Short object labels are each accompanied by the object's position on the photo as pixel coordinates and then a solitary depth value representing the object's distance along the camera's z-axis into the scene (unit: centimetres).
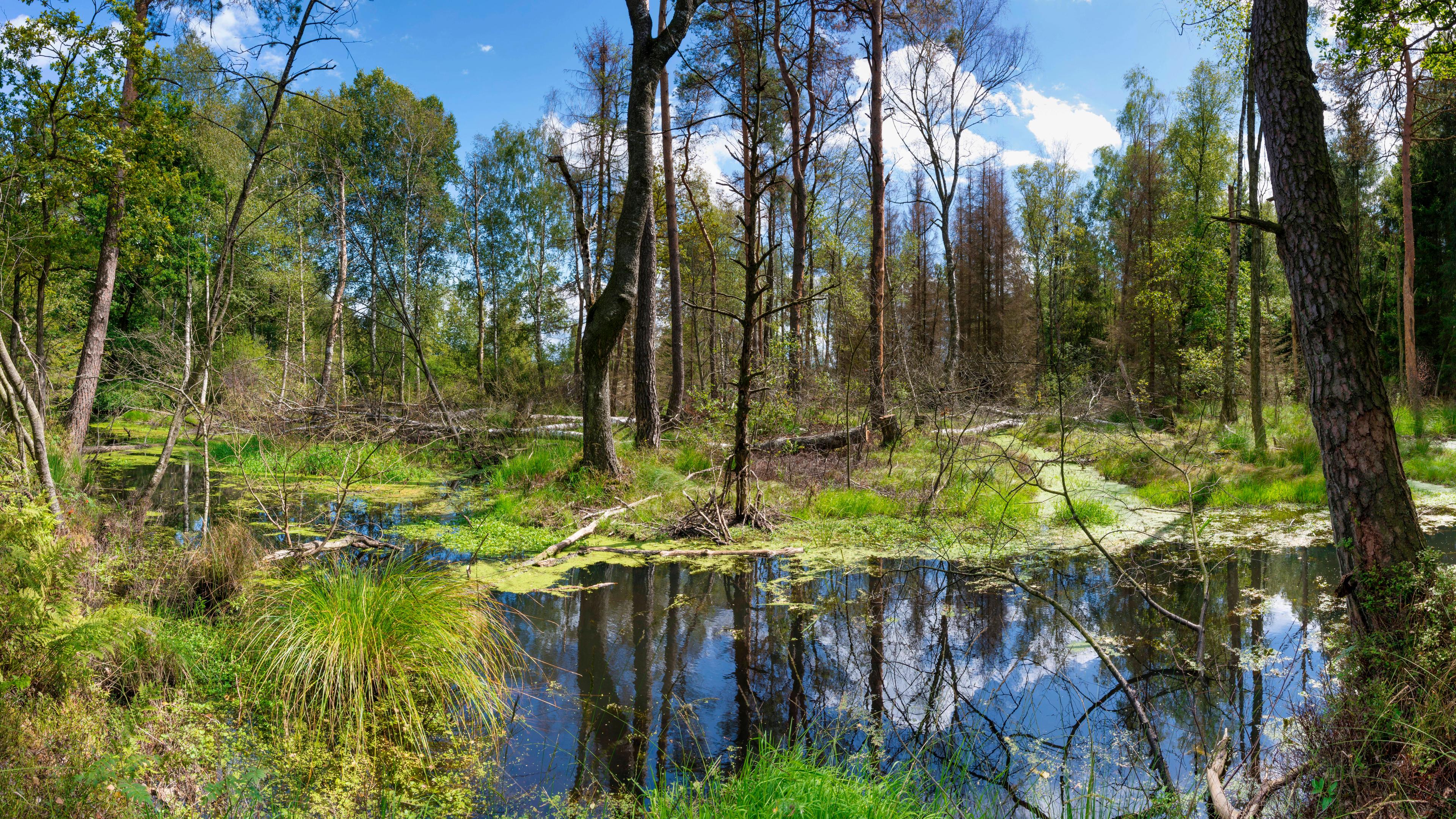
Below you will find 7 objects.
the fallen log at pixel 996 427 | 1247
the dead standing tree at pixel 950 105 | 1639
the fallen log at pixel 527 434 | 1149
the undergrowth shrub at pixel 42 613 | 279
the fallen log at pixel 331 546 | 489
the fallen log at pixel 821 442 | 998
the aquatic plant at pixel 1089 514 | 736
